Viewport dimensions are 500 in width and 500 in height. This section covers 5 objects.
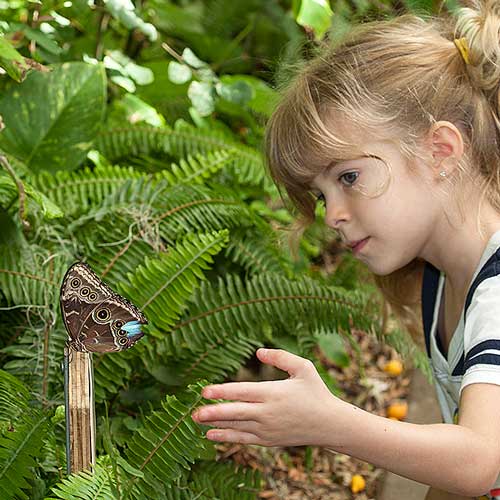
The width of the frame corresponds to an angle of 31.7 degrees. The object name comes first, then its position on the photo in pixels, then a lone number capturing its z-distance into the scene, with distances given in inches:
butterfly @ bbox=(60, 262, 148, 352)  65.8
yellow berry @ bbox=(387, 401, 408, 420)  136.8
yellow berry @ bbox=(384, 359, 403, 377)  148.9
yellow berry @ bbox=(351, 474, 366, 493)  121.6
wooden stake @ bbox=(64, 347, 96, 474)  65.1
